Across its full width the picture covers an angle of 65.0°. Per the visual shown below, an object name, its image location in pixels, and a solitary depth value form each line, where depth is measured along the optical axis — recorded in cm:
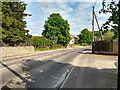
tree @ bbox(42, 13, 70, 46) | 2947
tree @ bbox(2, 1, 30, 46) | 1414
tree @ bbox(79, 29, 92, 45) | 5111
